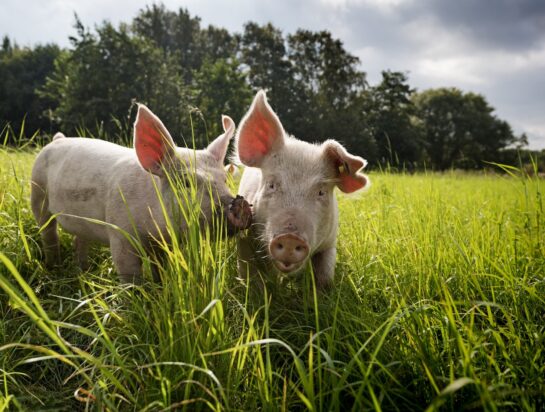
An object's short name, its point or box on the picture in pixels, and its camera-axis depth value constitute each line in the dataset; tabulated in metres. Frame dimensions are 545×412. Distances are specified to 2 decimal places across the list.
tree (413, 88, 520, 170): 49.03
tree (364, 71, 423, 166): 35.12
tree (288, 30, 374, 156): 34.72
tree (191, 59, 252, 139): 28.09
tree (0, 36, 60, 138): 38.19
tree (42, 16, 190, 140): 26.25
